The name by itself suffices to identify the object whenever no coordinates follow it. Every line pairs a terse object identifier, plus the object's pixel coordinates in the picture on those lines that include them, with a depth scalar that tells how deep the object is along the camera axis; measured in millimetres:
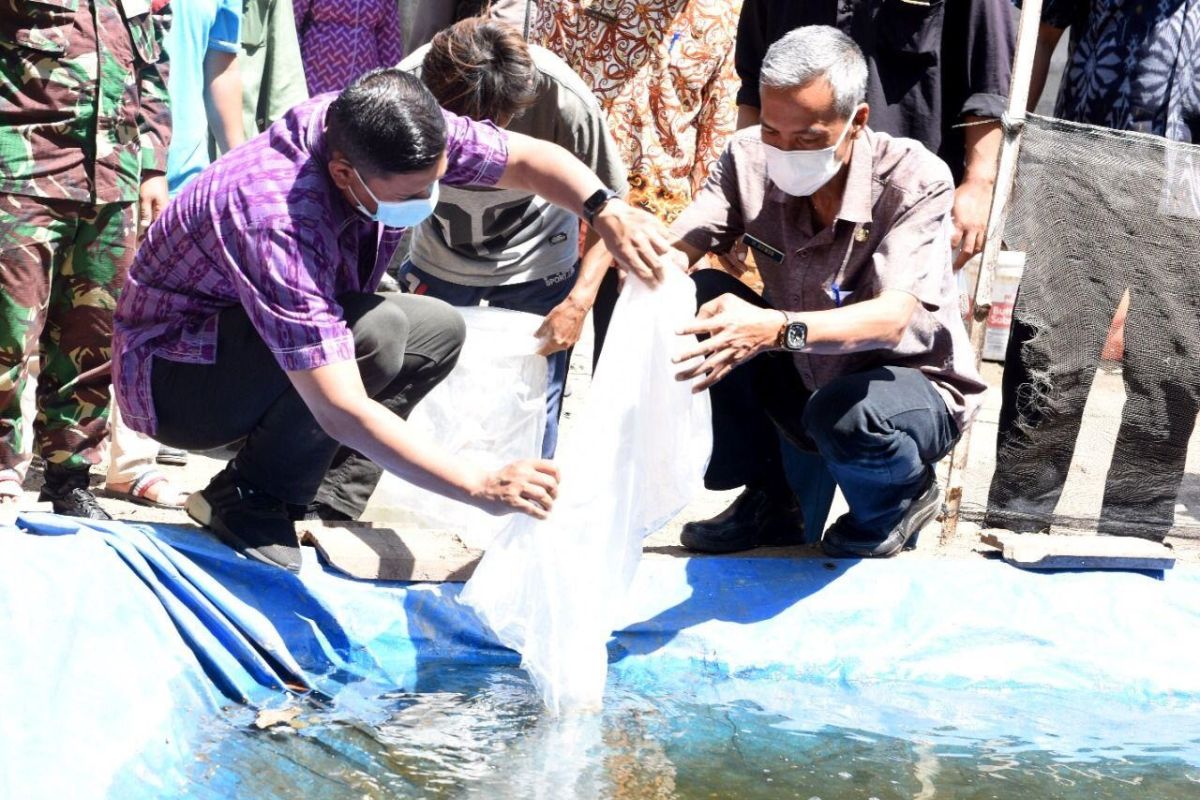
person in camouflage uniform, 3732
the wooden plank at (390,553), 3490
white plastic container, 4234
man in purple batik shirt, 2902
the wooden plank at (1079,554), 3764
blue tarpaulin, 2699
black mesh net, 4164
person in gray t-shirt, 3557
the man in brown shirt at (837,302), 3275
